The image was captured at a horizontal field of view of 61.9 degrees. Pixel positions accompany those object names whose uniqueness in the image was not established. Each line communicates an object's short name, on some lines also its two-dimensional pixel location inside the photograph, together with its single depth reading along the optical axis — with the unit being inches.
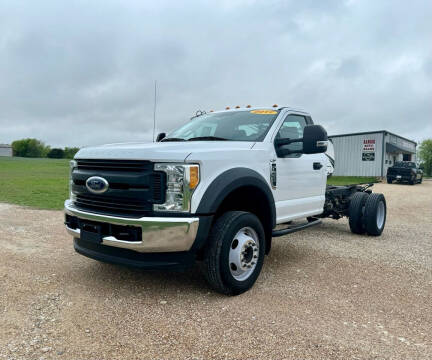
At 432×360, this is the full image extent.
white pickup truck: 123.4
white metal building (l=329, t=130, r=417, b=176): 1194.6
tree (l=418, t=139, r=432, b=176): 2632.9
